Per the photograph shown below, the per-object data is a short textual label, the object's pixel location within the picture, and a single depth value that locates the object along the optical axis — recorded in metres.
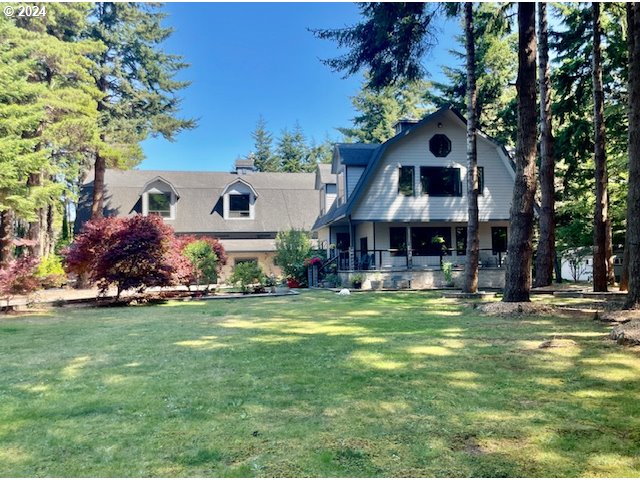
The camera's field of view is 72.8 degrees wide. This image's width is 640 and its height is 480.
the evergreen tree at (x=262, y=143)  59.50
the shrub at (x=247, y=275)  17.73
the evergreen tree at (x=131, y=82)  22.69
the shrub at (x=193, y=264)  14.80
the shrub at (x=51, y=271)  12.99
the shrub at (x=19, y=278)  11.90
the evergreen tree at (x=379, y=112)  43.50
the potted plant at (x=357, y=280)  19.11
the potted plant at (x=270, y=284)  18.06
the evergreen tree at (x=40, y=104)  14.11
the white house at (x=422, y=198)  20.66
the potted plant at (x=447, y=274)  18.95
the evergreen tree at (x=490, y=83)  23.98
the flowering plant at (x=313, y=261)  21.17
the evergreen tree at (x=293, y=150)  57.47
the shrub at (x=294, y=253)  22.00
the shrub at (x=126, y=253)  13.61
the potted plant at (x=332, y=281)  20.26
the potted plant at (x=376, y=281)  19.26
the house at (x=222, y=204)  29.00
